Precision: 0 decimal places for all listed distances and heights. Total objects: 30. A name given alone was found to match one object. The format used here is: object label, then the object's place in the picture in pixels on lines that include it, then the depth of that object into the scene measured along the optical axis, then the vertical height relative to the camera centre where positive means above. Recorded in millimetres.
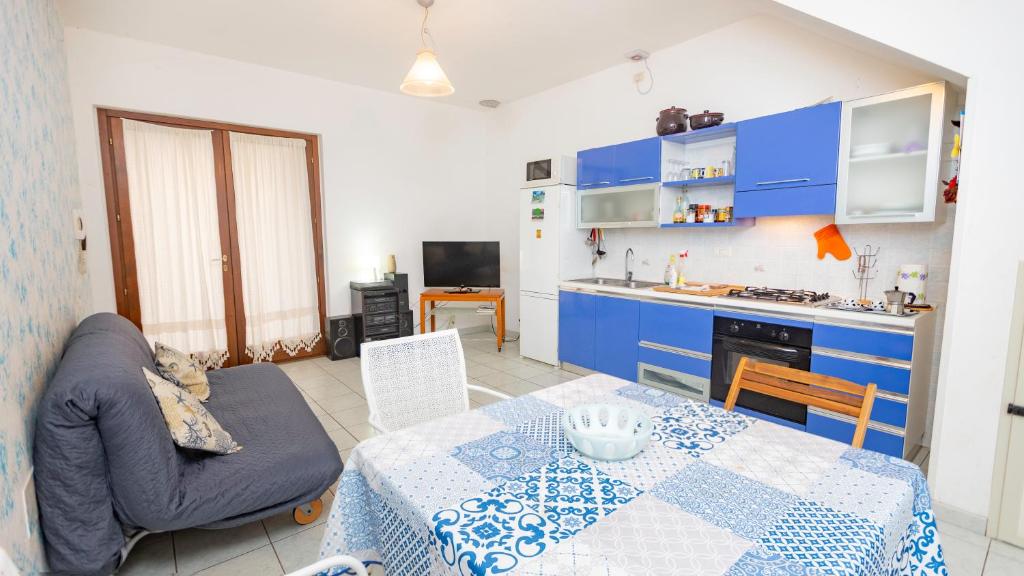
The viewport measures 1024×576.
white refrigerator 4422 -119
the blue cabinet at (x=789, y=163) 2852 +527
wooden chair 1478 -511
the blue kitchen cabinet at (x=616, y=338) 3836 -762
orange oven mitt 3104 +16
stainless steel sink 4230 -332
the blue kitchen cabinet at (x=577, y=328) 4188 -739
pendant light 2744 +990
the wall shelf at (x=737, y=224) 3424 +162
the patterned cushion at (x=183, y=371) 2523 -670
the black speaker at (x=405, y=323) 5023 -812
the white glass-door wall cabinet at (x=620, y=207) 3883 +347
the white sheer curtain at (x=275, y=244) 4484 +39
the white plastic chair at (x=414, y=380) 1840 -538
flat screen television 5348 -179
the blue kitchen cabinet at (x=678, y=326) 3324 -592
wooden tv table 5148 -566
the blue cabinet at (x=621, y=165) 3809 +699
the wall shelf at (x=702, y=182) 3442 +486
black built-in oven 2873 -675
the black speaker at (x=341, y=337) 4781 -910
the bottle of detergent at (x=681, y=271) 3928 -212
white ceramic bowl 1226 -510
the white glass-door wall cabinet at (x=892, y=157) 2529 +497
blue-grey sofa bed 1474 -823
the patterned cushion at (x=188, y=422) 1836 -696
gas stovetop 2965 -336
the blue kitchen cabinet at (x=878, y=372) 2467 -695
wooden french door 3863 +261
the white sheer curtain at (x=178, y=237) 4008 +99
